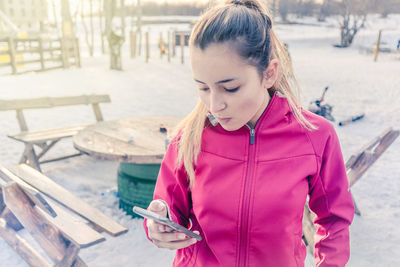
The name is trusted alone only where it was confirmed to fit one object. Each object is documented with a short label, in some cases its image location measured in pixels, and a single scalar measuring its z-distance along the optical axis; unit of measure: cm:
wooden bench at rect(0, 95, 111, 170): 440
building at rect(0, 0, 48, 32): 5309
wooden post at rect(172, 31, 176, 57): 1900
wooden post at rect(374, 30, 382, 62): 1095
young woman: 115
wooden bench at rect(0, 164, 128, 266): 230
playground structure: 1739
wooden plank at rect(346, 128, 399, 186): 310
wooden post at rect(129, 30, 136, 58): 1853
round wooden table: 325
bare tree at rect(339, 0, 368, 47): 1505
